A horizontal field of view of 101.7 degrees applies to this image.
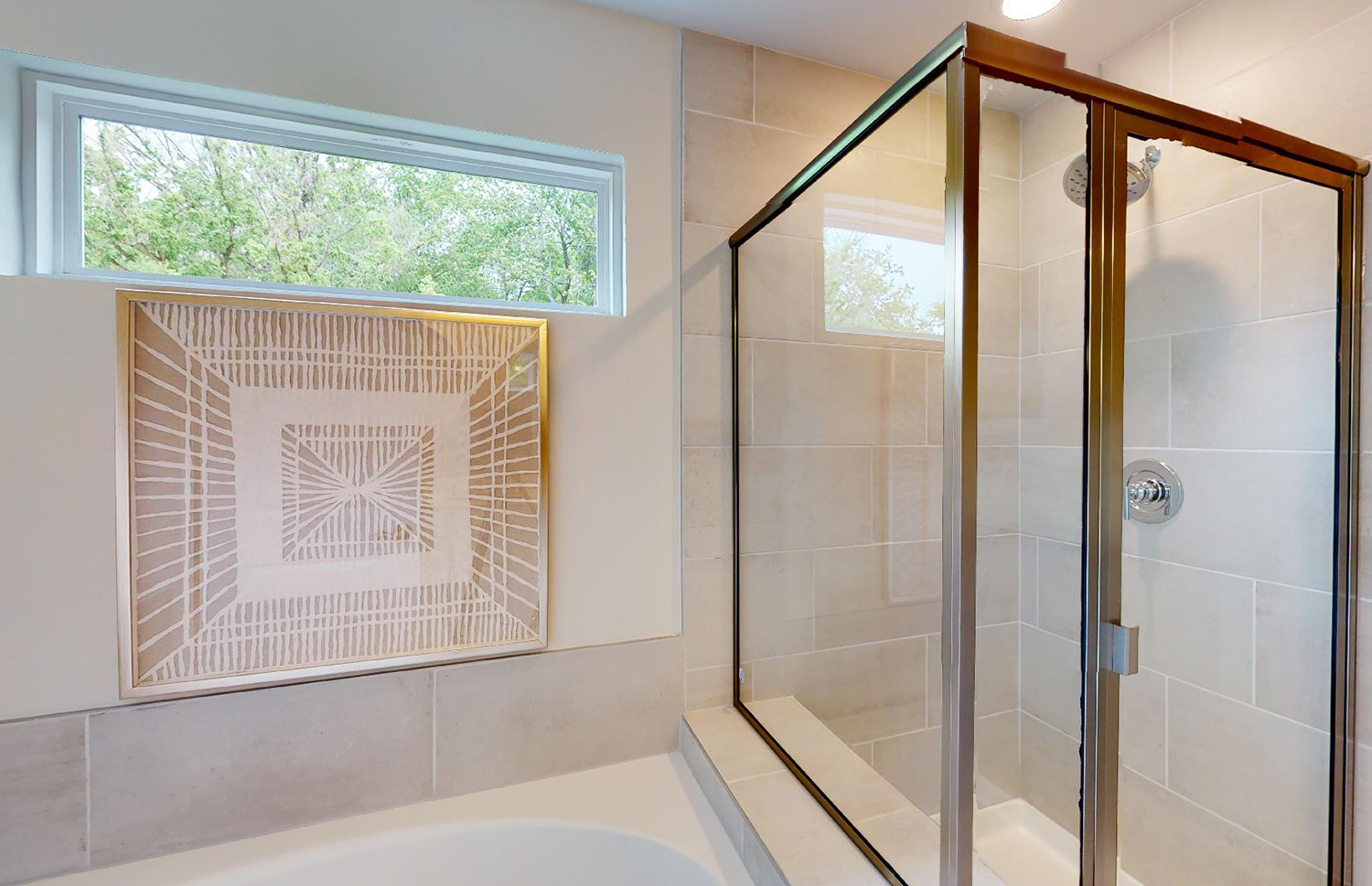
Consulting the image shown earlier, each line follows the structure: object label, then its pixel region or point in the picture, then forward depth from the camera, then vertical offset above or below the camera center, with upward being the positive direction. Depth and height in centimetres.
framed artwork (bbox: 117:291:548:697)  109 -11
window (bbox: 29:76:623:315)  113 +53
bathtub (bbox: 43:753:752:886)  108 -83
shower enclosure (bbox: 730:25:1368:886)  80 -7
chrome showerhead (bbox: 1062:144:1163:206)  84 +41
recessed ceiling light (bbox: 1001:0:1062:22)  124 +98
